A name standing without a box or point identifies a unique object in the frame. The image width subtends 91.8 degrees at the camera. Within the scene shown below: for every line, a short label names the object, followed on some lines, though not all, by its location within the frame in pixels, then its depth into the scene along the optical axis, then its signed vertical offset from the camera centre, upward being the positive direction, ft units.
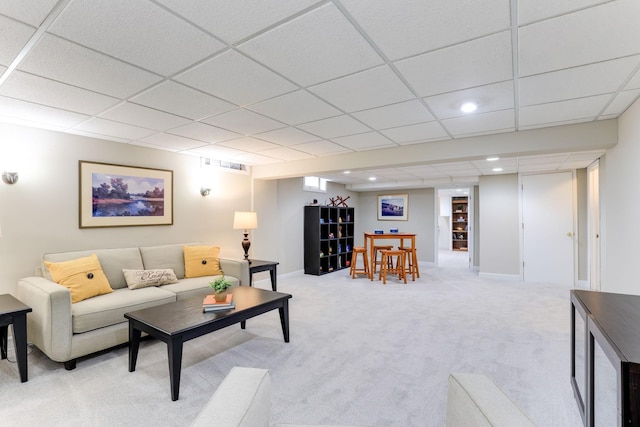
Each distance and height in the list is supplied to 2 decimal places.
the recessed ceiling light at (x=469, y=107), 8.52 +3.00
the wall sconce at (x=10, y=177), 9.89 +1.21
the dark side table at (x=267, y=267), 15.19 -2.66
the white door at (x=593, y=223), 16.52 -0.56
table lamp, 15.75 -0.41
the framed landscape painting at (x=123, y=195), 11.80 +0.79
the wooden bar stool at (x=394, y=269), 19.71 -3.45
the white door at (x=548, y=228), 18.89 -0.93
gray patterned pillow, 11.32 -2.37
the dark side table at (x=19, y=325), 7.70 -2.80
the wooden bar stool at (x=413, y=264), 20.77 -3.49
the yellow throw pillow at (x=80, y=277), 9.52 -1.98
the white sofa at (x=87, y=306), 8.20 -2.74
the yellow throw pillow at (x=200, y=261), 13.39 -2.08
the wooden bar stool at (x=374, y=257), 20.74 -3.01
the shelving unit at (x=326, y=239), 22.11 -1.88
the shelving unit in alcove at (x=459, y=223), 40.60 -1.28
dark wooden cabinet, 3.51 -1.95
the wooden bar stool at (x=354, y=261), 21.24 -3.30
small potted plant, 9.10 -2.24
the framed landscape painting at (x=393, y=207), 28.32 +0.61
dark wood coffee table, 7.16 -2.75
